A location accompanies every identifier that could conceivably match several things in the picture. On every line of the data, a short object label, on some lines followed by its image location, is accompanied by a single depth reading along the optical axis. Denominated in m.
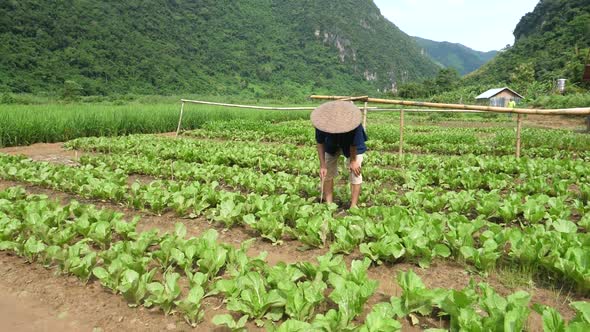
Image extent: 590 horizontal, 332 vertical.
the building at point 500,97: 39.88
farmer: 4.17
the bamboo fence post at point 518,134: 6.93
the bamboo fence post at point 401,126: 8.24
